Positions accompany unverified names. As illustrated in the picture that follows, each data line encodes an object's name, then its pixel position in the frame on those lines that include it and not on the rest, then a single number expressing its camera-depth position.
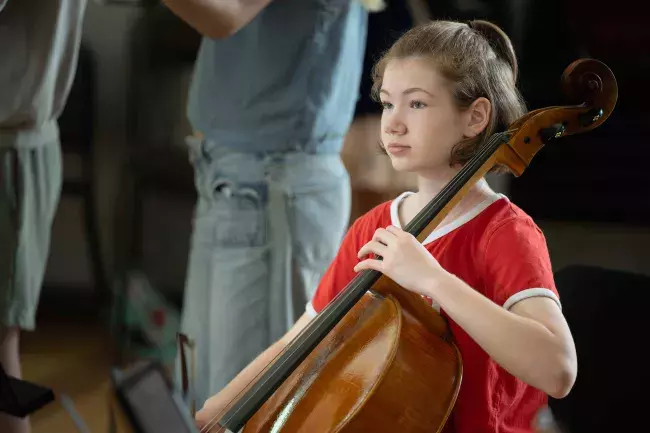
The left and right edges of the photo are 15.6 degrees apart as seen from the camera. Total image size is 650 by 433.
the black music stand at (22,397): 3.55
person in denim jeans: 3.66
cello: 3.32
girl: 3.32
